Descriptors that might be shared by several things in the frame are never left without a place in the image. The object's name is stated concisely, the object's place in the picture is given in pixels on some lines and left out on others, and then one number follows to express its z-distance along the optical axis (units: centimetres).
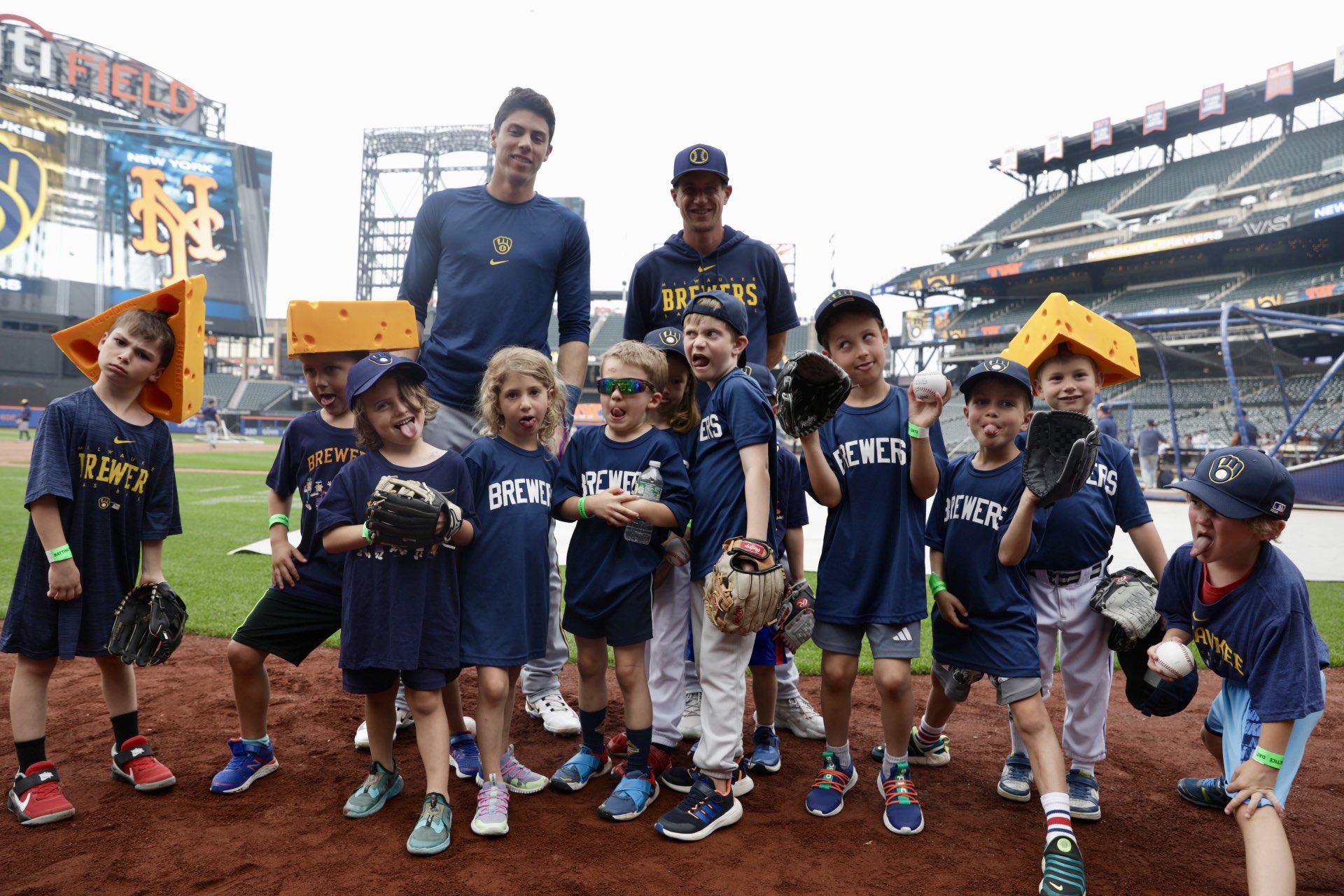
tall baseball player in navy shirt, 346
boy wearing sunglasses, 291
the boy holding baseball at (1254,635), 216
